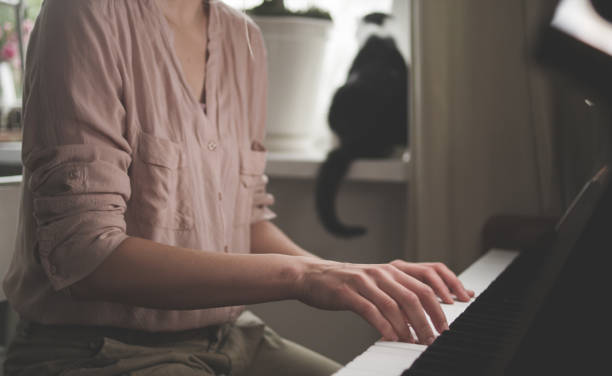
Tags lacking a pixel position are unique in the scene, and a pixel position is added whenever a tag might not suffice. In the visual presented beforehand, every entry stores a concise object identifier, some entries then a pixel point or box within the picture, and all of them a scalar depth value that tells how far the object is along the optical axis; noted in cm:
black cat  144
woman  62
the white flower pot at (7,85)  169
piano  44
